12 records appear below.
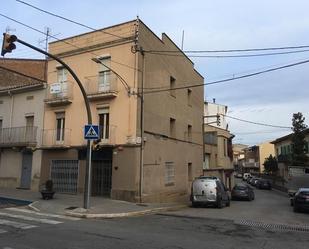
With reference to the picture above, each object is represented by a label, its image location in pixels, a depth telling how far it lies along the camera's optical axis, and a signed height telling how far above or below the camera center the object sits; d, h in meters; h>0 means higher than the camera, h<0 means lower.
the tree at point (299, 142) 33.12 +2.82
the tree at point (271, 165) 47.74 -0.10
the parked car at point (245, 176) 58.37 -2.67
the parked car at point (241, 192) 25.71 -2.70
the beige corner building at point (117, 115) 14.51 +2.76
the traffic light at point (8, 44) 8.78 +3.85
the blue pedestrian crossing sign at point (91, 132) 11.09 +1.25
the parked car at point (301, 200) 15.59 -2.10
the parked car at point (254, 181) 44.86 -2.96
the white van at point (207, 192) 15.33 -1.63
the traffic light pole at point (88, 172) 10.91 -0.40
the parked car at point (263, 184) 42.04 -3.09
